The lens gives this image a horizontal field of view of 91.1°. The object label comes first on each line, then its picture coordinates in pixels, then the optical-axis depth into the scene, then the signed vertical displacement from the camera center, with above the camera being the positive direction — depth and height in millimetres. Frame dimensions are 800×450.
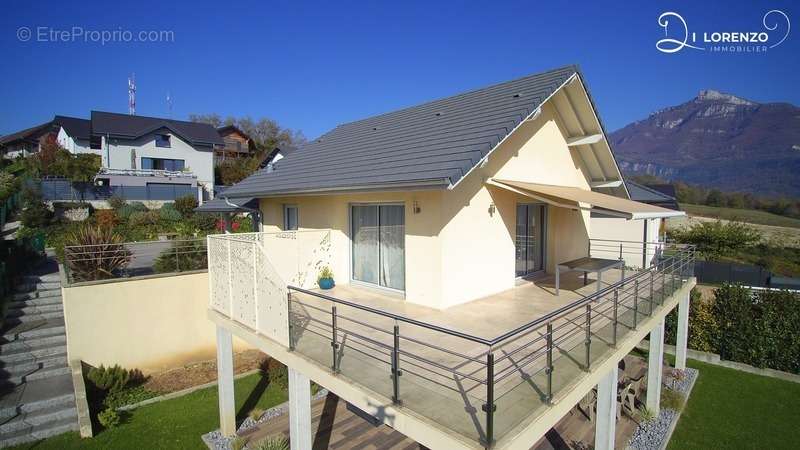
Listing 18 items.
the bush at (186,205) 44688 +172
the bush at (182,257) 18312 -2419
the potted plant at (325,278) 14820 -2785
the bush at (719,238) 33781 -3202
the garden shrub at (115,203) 43281 +462
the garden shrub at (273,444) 11473 -7122
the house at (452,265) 7062 -2090
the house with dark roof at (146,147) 52969 +8665
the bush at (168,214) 42438 -802
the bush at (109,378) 15227 -6706
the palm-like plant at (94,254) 16297 -2005
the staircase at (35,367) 13125 -6297
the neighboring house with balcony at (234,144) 79169 +13170
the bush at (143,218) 40094 -1174
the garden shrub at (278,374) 16406 -7102
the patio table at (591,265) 13697 -2295
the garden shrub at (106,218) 37344 -1071
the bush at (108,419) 13484 -7278
